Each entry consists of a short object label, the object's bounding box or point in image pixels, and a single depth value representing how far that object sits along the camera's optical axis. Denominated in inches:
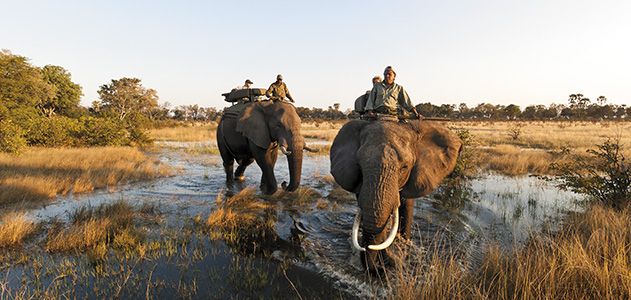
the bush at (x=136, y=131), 791.7
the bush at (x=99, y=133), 686.5
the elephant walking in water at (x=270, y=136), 288.8
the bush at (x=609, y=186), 262.5
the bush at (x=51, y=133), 611.2
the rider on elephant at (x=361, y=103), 257.4
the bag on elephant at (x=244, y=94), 352.8
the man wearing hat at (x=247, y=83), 410.4
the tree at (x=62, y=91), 1306.6
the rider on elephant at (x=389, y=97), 233.6
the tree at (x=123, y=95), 1893.5
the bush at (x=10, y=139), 464.4
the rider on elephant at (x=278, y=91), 347.8
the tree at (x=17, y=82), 628.7
